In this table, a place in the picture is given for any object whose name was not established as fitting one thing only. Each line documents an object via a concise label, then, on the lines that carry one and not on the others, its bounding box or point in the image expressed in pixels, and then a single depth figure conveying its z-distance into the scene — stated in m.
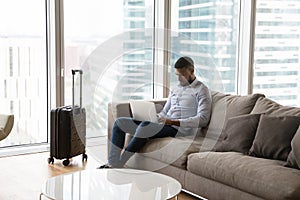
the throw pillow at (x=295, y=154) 3.01
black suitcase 4.46
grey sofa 2.89
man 3.98
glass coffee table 2.72
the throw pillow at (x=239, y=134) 3.53
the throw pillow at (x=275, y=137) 3.24
